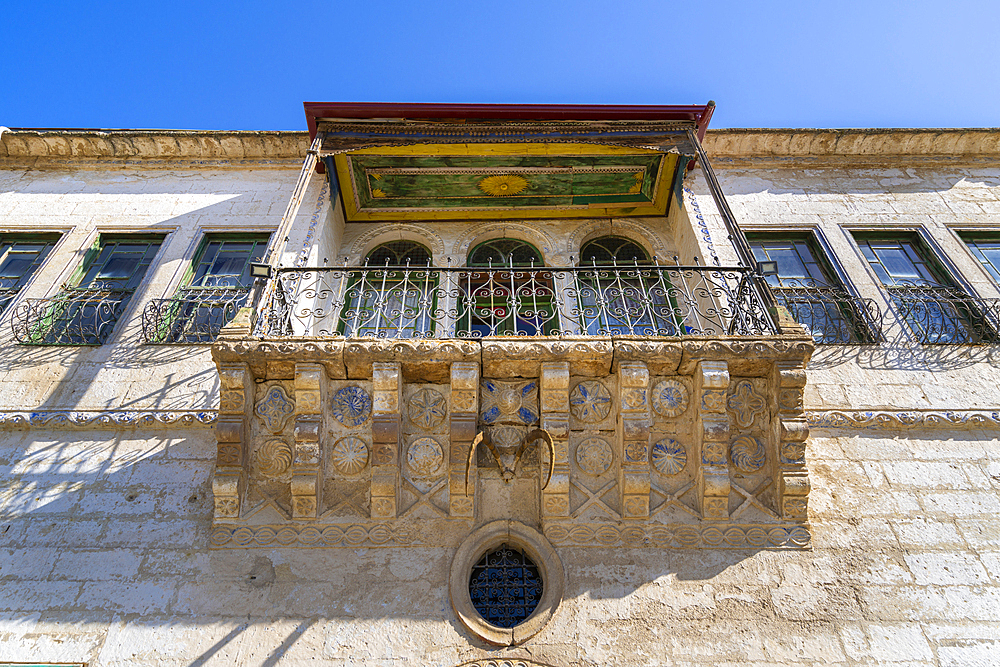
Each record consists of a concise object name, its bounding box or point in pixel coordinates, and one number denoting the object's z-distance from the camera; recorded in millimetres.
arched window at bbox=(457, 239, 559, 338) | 6590
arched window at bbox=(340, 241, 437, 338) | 5637
